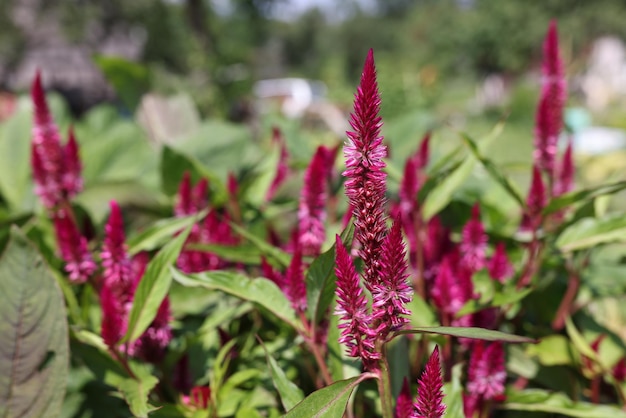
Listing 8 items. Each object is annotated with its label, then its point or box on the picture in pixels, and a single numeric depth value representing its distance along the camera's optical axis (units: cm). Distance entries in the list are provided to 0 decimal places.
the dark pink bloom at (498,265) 84
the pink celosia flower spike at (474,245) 85
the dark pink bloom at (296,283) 71
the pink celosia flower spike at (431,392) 60
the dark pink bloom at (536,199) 82
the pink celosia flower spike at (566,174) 91
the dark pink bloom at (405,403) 67
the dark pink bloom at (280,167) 113
